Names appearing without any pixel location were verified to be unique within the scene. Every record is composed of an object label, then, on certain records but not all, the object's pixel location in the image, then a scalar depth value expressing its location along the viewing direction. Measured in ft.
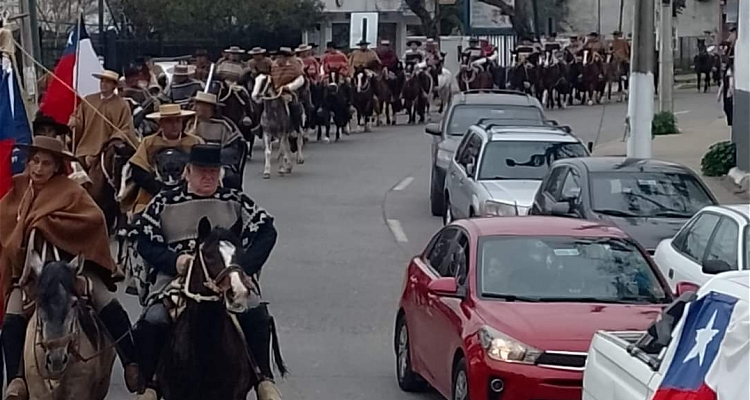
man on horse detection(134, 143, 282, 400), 28.68
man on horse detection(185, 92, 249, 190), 48.31
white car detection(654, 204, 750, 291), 39.24
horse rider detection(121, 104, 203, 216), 43.45
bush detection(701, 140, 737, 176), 85.97
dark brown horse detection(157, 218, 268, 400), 26.78
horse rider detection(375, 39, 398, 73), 140.05
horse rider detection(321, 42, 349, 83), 122.04
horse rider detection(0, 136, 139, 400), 30.42
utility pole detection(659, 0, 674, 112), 116.98
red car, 31.19
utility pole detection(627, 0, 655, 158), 79.10
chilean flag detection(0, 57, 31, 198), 36.04
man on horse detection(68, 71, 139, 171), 51.49
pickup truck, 19.94
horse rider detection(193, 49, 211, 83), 96.82
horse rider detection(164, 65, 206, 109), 70.79
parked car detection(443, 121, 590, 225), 61.16
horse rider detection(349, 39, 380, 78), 130.11
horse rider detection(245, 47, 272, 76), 101.95
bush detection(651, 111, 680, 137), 118.21
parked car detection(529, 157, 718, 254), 50.47
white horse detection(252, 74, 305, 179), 91.50
